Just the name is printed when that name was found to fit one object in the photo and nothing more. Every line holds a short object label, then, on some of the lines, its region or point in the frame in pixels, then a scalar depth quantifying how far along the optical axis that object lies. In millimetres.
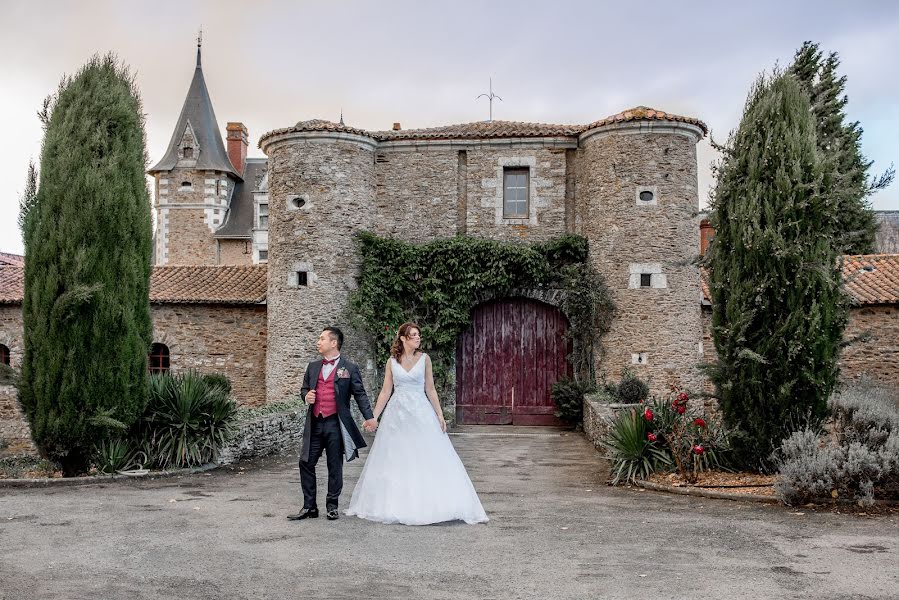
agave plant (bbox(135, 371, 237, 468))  11109
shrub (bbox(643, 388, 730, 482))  9570
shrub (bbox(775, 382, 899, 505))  7996
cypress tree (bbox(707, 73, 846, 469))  9359
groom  7680
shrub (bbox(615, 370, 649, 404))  16484
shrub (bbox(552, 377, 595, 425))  17953
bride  7590
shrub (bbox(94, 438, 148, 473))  10586
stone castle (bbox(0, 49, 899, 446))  17406
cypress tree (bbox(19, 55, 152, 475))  10344
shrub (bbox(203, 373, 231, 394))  18120
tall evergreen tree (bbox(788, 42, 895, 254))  27797
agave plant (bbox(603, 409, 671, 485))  9969
